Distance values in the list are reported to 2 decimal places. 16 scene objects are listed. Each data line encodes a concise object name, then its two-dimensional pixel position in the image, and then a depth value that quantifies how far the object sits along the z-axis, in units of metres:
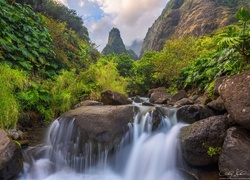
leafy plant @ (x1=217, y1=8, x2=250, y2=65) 4.73
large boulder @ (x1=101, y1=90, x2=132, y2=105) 8.96
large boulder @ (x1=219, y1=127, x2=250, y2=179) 3.43
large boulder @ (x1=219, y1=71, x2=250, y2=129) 3.75
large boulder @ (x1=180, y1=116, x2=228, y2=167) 4.20
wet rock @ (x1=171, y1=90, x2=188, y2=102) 12.85
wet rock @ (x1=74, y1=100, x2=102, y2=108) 8.22
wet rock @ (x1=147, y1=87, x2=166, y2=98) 17.14
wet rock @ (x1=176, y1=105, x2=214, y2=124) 5.95
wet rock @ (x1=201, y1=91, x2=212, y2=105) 7.37
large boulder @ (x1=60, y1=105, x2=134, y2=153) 5.06
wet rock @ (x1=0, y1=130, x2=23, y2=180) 3.91
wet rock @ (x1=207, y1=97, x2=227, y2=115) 5.72
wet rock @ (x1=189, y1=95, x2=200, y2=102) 11.25
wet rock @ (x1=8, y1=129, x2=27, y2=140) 5.38
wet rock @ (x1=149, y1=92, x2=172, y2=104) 12.93
